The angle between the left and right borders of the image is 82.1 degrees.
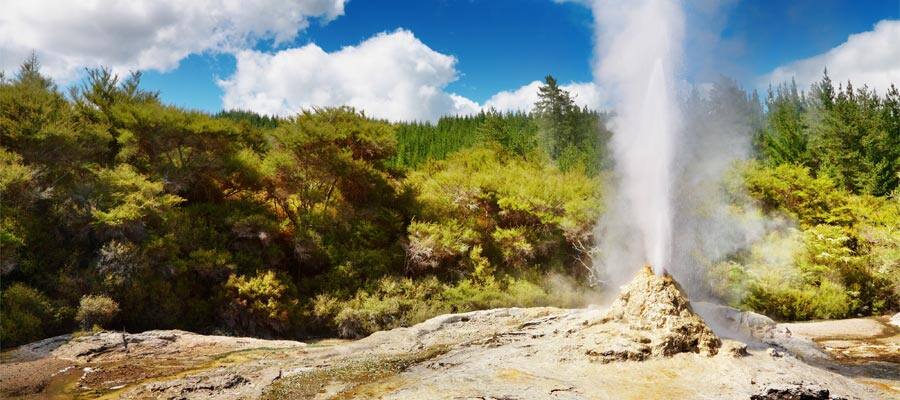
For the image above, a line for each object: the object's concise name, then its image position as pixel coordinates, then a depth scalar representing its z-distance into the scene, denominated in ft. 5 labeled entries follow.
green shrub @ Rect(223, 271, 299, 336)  47.70
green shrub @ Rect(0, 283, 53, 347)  37.63
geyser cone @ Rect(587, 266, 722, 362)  23.66
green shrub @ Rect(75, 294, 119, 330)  40.57
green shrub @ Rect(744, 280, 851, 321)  54.03
